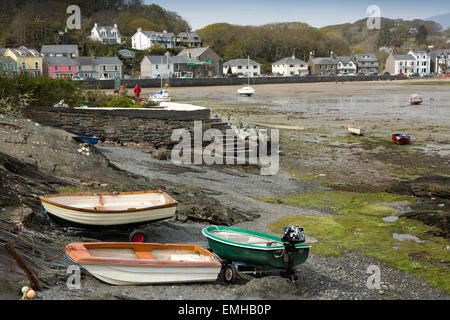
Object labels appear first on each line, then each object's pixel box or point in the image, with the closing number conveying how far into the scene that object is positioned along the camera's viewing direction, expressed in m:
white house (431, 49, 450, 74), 142.00
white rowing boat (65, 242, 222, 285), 8.77
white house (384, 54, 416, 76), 135.88
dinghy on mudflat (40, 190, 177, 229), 10.96
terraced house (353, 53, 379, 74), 140.12
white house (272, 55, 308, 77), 125.31
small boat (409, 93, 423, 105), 52.38
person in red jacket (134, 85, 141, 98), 28.95
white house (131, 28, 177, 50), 124.88
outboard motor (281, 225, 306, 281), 9.62
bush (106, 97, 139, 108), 26.08
